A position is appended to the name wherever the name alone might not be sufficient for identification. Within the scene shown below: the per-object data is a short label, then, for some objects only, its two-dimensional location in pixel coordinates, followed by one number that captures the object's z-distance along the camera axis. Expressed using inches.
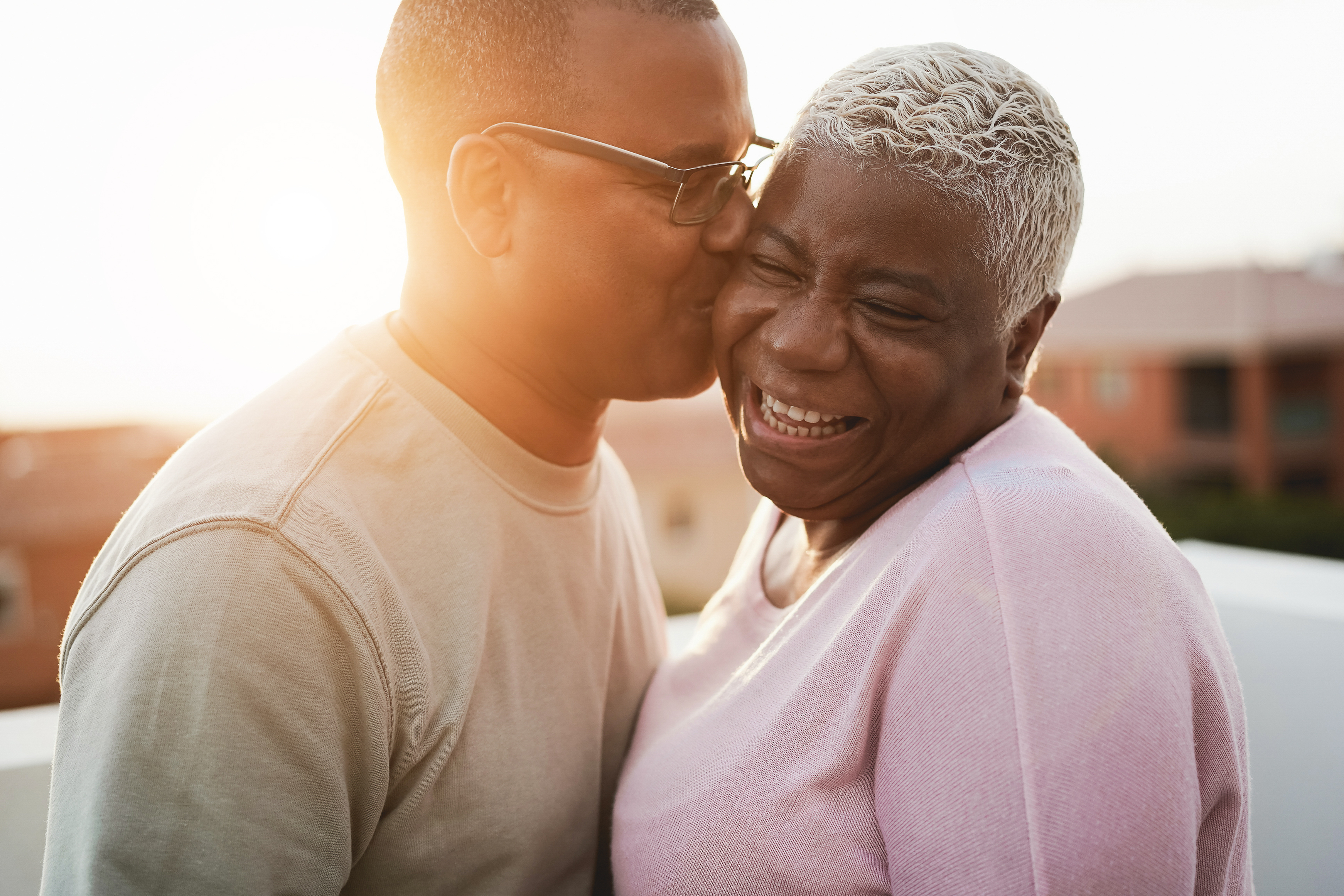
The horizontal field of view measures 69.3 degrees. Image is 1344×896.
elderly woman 52.7
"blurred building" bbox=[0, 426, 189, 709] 756.0
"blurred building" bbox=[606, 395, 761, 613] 1073.5
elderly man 61.6
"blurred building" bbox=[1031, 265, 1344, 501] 1170.0
